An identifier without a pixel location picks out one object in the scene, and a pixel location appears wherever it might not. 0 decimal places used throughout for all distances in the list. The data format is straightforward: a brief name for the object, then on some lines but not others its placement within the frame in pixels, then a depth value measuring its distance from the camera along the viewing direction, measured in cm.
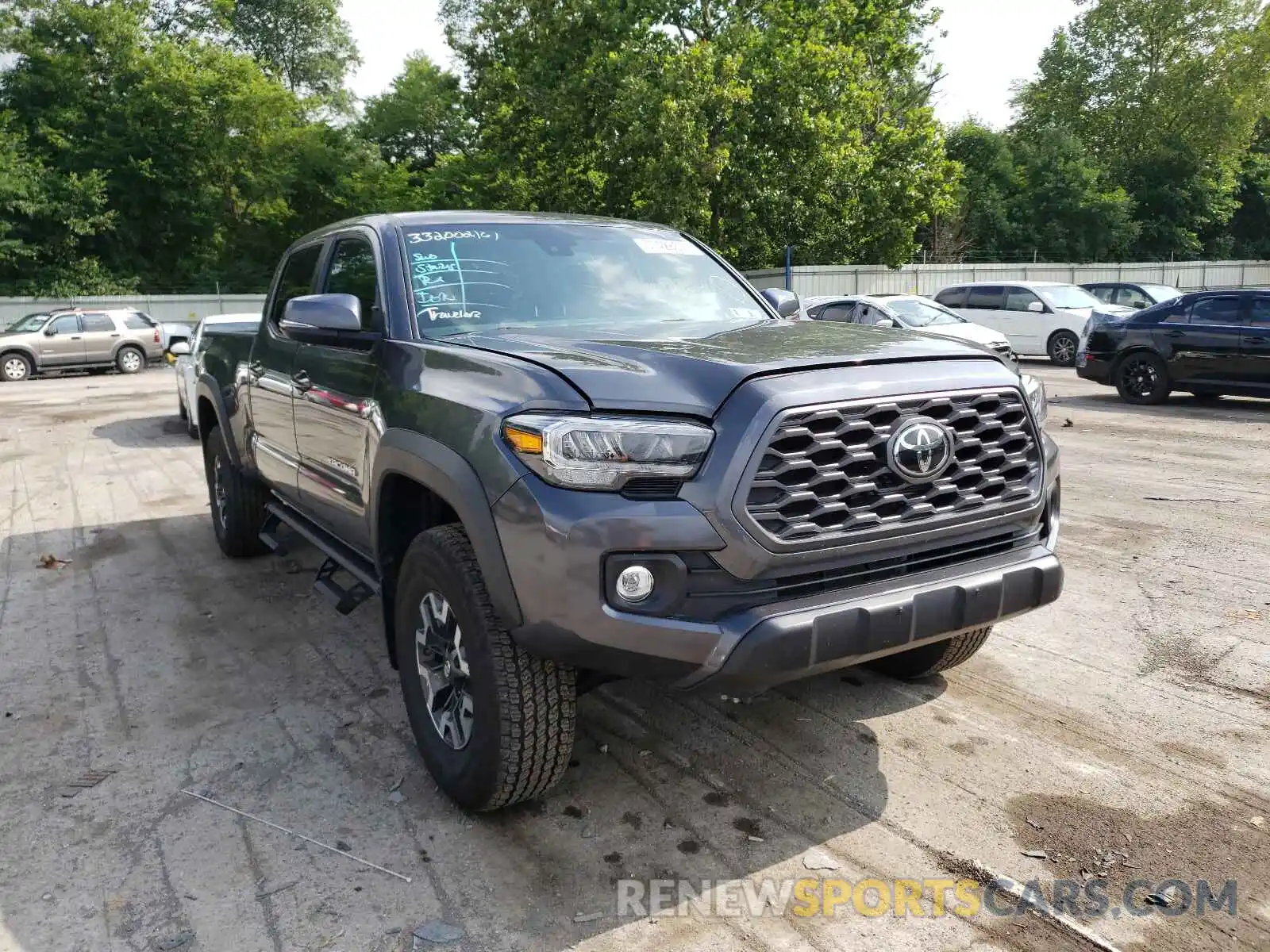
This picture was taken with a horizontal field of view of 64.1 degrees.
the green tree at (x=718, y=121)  2514
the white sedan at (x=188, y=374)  1162
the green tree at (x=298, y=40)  5506
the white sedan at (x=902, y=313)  1569
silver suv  2291
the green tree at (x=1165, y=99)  4550
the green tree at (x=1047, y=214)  4162
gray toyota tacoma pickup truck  268
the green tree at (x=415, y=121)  4797
